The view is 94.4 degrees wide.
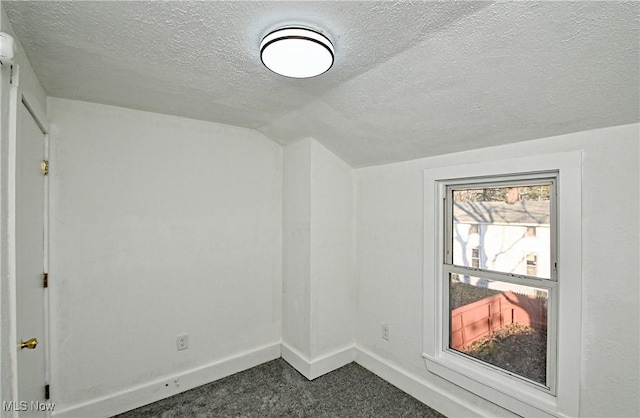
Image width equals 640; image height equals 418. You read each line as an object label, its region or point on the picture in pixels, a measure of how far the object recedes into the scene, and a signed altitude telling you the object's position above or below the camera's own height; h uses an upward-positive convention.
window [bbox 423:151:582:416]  1.65 -0.46
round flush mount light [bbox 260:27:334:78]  1.29 +0.72
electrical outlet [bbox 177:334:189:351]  2.48 -1.13
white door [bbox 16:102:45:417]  1.42 -0.27
